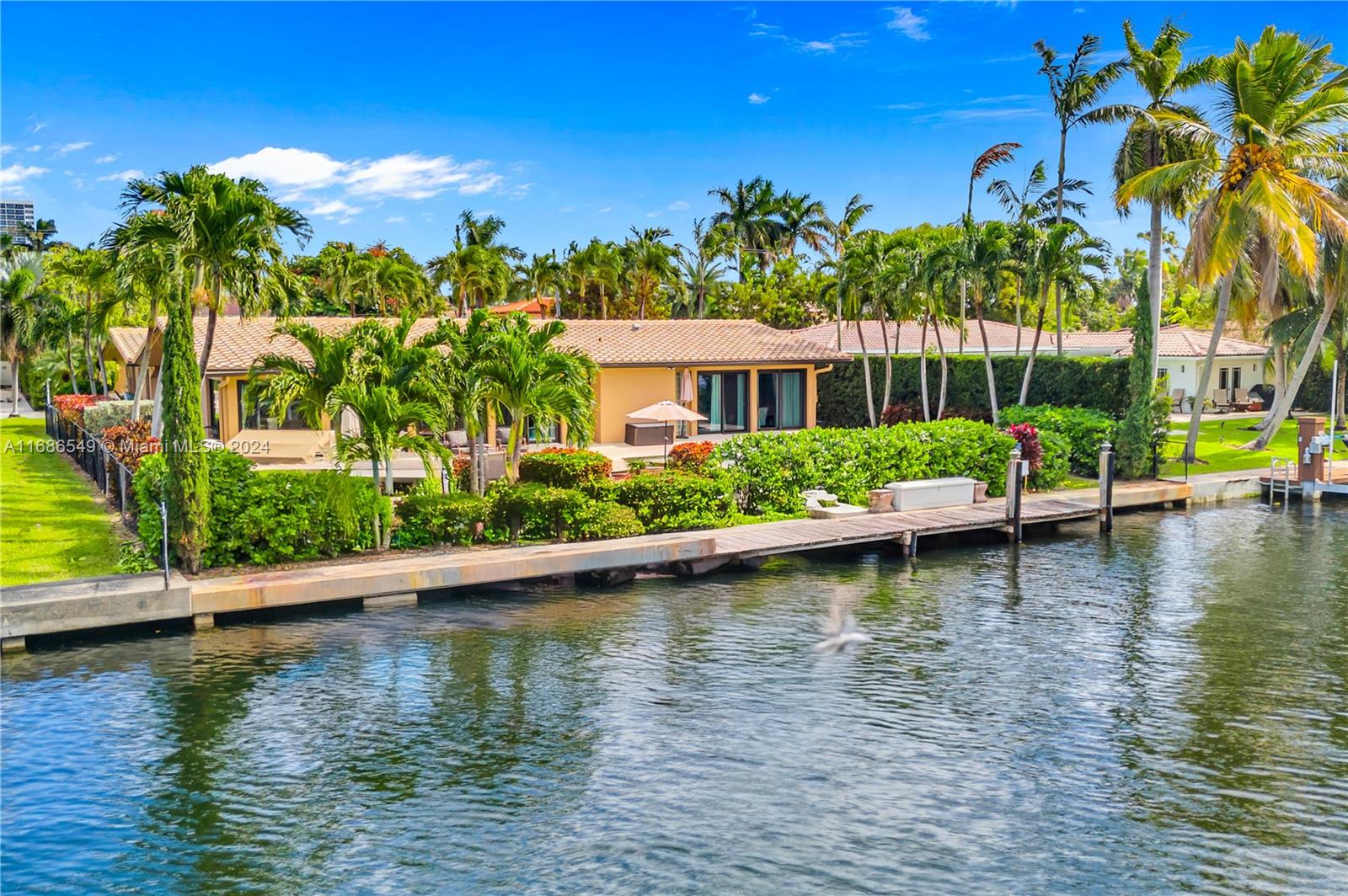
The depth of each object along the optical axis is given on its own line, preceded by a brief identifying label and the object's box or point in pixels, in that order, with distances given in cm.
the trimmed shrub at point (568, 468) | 2238
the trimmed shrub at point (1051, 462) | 2903
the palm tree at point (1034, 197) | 3856
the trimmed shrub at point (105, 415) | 3594
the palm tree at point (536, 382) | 2177
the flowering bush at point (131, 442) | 2439
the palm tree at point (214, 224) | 2302
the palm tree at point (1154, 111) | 3225
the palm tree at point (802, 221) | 5656
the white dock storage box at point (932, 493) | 2575
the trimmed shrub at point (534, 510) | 2116
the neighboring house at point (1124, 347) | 4825
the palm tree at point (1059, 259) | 3216
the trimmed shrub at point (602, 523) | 2156
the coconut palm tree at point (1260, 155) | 3114
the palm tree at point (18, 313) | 5297
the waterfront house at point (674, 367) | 3381
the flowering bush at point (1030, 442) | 2809
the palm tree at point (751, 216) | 5638
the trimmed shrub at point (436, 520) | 2069
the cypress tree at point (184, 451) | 1830
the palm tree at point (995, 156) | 3903
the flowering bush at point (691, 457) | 2411
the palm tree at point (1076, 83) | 3588
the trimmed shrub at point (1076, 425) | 3031
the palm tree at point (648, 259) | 5781
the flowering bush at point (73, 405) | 3518
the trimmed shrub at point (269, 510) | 1880
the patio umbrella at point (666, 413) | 3052
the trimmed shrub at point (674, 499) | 2242
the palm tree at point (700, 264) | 5988
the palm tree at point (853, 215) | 5297
